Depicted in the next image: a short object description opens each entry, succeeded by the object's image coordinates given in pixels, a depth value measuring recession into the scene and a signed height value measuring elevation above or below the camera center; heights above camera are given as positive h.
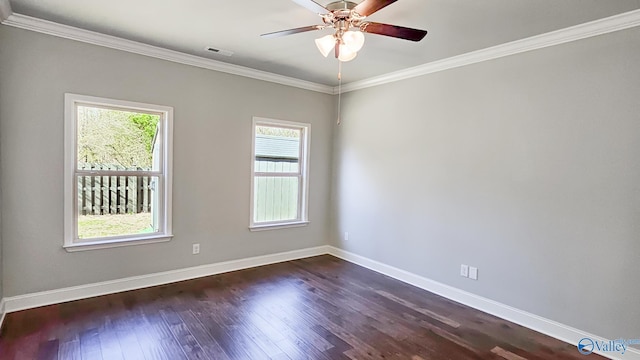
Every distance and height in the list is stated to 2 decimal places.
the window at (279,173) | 4.62 -0.15
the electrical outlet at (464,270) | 3.55 -1.10
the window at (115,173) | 3.25 -0.17
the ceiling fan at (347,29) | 2.19 +0.96
